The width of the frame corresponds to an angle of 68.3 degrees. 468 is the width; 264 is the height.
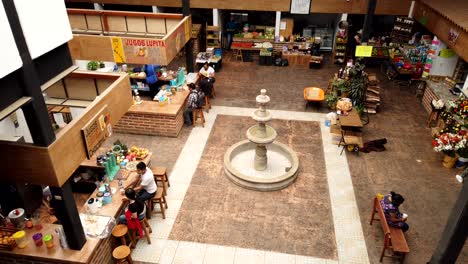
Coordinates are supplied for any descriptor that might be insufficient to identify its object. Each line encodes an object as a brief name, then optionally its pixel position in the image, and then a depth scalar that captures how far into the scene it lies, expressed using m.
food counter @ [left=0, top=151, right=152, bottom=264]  6.55
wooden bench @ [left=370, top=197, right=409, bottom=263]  7.18
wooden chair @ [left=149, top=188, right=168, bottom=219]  8.33
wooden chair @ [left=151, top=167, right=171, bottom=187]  9.00
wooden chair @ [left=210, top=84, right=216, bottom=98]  14.26
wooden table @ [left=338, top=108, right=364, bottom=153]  10.91
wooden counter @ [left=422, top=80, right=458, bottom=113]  12.45
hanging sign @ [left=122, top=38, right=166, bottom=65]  10.20
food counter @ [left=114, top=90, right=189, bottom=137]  11.56
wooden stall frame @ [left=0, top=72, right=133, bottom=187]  5.32
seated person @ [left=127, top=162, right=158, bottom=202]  7.71
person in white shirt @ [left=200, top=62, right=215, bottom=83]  13.94
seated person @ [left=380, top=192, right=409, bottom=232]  7.57
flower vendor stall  9.95
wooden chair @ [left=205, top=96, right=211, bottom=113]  13.18
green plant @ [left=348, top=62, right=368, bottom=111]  12.44
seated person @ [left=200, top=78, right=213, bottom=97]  12.96
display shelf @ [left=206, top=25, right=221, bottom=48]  17.88
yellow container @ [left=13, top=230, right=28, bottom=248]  6.67
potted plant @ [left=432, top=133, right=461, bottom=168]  9.98
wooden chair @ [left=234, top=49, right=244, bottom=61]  18.29
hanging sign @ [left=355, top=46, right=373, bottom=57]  12.80
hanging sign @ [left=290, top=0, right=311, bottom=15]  16.53
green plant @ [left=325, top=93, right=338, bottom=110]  12.78
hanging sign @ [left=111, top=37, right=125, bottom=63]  10.31
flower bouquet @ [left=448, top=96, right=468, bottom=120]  10.48
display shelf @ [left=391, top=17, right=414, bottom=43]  16.31
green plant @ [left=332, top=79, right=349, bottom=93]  12.66
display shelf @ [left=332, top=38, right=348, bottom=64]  17.41
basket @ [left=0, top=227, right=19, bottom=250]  6.59
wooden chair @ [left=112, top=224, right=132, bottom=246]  7.31
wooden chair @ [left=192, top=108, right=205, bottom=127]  12.32
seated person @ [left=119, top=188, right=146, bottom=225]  7.34
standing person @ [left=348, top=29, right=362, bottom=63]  18.11
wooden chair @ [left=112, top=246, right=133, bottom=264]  6.98
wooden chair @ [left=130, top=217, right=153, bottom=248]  7.68
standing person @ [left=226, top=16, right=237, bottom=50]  18.88
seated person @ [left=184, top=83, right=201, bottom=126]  12.05
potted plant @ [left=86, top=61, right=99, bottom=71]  13.73
